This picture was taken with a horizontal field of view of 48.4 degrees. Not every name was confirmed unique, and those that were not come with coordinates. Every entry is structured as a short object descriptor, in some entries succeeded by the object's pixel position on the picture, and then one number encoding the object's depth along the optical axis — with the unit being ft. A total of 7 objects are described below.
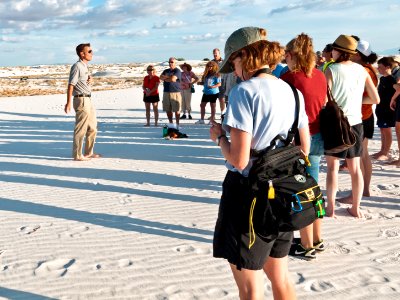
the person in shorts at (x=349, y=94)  14.28
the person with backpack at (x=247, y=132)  6.78
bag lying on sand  36.24
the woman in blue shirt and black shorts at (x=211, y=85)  40.07
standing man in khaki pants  25.94
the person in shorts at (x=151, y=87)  42.24
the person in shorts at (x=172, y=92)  38.45
